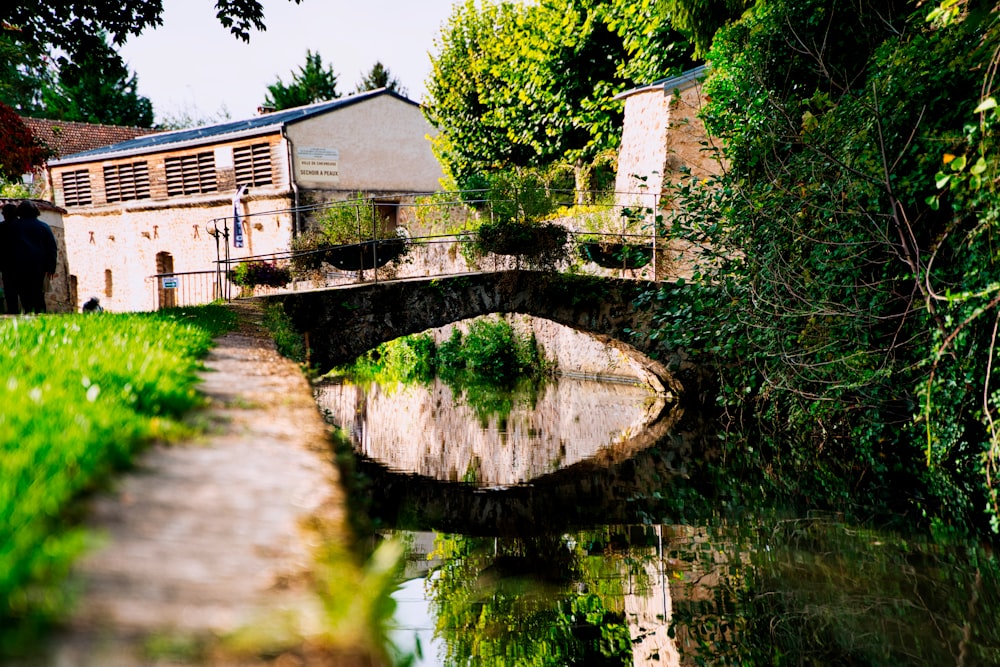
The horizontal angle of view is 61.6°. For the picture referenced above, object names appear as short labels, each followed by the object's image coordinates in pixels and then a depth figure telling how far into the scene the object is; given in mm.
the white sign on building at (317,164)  23719
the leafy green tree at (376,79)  40062
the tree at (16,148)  11763
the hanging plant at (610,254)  13961
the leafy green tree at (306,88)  38125
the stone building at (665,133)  15148
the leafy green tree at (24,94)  41500
